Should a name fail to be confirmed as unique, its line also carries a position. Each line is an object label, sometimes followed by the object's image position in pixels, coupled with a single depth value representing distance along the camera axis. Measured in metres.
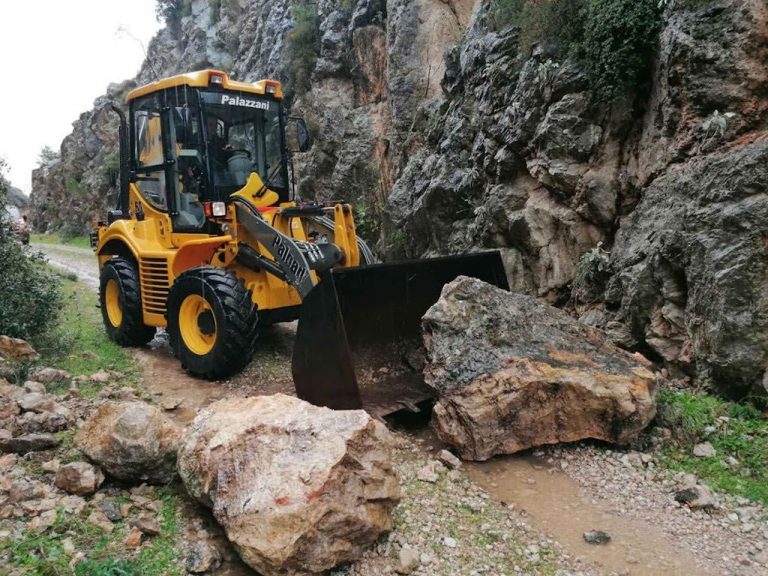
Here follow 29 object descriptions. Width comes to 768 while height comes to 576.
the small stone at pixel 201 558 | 2.79
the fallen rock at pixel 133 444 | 3.34
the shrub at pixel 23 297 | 6.03
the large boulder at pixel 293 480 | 2.72
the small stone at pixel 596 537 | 3.24
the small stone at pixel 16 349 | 5.52
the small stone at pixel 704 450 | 3.95
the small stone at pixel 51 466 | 3.43
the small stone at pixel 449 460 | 4.01
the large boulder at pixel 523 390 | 4.05
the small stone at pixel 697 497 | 3.50
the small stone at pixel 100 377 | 5.48
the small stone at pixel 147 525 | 3.00
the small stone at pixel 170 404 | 5.00
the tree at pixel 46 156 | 38.84
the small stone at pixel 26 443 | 3.62
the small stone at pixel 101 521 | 2.99
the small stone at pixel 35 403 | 4.07
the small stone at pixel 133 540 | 2.89
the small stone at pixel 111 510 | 3.09
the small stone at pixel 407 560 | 2.94
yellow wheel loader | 4.90
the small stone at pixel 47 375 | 5.07
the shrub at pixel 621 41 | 5.77
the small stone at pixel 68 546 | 2.77
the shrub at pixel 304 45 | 16.59
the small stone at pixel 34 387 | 4.52
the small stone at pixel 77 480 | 3.23
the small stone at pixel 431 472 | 3.82
